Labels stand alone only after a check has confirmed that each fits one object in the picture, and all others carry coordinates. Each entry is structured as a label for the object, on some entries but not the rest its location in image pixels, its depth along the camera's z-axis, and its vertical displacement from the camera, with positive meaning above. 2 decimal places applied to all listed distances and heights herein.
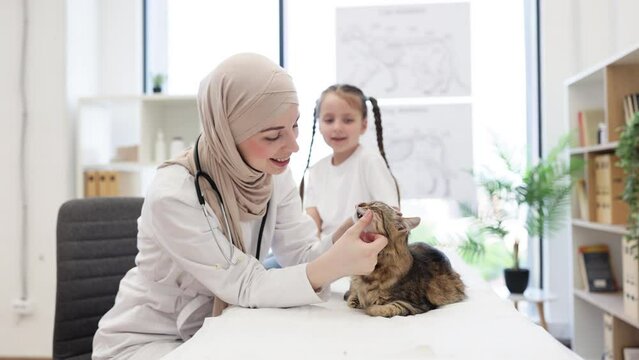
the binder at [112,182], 4.05 +0.05
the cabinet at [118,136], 4.02 +0.42
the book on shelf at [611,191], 3.23 -0.04
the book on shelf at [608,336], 3.20 -0.90
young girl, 2.57 +0.10
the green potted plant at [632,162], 2.53 +0.10
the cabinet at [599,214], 3.12 -0.18
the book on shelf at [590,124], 3.64 +0.41
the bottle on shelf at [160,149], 4.03 +0.29
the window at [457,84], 4.37 +0.85
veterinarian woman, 1.31 -0.10
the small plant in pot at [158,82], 4.22 +0.82
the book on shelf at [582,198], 3.64 -0.09
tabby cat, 1.29 -0.23
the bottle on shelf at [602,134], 3.28 +0.32
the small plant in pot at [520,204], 3.75 -0.13
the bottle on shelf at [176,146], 4.07 +0.32
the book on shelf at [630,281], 2.93 -0.53
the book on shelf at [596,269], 3.59 -0.55
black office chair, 1.82 -0.25
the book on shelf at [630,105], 3.01 +0.44
